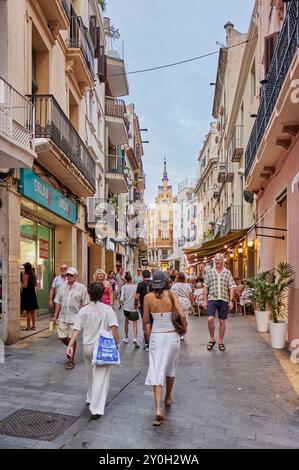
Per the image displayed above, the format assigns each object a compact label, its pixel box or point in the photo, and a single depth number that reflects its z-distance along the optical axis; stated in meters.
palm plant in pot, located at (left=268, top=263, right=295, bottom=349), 8.74
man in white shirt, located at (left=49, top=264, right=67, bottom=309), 10.94
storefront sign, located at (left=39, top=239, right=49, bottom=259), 14.12
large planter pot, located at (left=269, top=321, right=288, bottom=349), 8.77
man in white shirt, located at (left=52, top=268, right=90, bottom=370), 7.88
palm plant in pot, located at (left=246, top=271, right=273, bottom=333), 9.41
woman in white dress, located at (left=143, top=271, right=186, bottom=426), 4.89
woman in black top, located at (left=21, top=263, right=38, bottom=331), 10.90
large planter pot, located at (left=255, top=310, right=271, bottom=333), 10.93
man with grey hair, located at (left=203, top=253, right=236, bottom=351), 8.91
